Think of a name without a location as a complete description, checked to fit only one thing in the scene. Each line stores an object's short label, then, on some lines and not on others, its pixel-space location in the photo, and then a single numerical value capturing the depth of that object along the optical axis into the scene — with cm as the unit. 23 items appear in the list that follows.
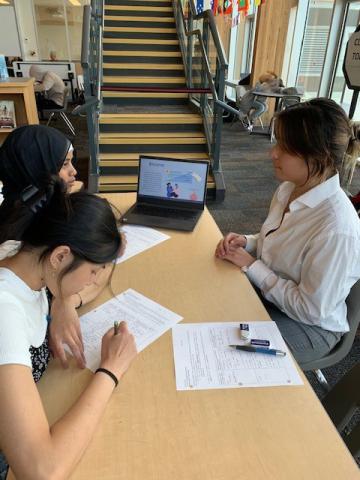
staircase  379
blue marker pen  86
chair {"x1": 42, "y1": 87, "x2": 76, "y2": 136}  598
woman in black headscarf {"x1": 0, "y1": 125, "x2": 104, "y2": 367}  141
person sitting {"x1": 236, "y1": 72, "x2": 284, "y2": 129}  622
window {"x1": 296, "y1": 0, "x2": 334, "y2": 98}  607
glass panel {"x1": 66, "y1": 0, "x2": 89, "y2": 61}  1017
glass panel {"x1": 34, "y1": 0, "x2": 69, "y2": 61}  996
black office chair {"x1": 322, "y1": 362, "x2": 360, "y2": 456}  86
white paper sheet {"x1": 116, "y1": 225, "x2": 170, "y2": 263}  133
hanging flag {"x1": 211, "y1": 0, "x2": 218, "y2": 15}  761
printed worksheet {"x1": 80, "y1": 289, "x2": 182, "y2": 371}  90
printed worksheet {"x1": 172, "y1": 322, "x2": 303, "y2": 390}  79
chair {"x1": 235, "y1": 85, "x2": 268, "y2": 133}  633
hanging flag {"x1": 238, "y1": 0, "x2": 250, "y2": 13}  651
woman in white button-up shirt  107
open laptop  161
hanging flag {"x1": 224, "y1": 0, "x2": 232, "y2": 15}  707
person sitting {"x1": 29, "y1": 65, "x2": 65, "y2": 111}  605
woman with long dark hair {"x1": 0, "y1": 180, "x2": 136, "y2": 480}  59
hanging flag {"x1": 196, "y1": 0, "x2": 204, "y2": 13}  638
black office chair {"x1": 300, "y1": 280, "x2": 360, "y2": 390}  116
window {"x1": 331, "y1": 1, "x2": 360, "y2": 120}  529
